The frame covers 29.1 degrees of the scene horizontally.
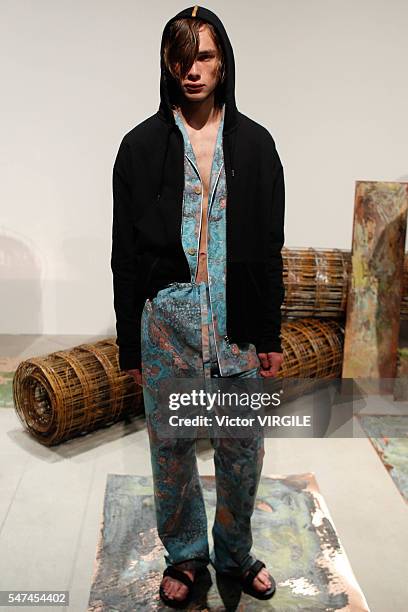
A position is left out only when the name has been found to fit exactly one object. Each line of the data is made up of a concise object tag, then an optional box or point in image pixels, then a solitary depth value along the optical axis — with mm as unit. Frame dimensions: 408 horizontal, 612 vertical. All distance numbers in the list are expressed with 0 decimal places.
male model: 2236
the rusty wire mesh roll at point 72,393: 3570
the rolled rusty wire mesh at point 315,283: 4262
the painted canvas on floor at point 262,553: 2578
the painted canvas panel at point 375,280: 4059
